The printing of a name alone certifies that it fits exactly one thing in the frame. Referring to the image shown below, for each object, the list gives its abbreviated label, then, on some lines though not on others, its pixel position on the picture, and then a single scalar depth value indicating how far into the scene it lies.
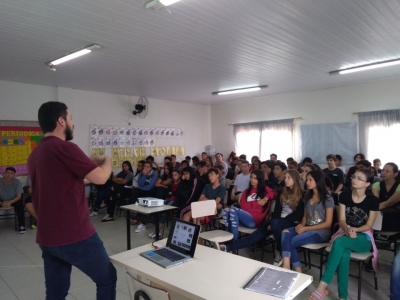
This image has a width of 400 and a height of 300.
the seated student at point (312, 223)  2.93
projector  3.83
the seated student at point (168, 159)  7.48
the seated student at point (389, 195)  3.31
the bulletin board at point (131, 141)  7.19
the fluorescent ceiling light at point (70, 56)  3.92
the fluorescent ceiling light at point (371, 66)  4.93
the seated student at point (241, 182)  4.97
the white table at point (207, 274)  1.38
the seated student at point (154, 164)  7.16
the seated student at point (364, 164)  4.93
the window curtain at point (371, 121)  6.28
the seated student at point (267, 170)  5.39
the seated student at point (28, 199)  5.38
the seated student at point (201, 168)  5.98
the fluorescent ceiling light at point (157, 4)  2.65
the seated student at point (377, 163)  6.05
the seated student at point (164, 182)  5.68
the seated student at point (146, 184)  5.76
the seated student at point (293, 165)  5.88
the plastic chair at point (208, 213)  2.83
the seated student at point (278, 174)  4.86
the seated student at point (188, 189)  4.58
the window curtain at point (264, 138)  7.96
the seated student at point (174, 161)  7.67
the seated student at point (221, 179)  4.92
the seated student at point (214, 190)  4.16
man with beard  1.51
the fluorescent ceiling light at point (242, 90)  6.94
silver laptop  1.74
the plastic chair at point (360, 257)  2.55
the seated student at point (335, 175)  5.28
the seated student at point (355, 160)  5.92
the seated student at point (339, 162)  6.29
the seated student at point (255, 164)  6.51
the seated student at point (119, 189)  5.91
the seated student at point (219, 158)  7.90
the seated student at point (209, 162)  6.35
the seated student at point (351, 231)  2.59
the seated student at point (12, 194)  5.14
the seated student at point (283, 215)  3.19
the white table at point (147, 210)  3.58
